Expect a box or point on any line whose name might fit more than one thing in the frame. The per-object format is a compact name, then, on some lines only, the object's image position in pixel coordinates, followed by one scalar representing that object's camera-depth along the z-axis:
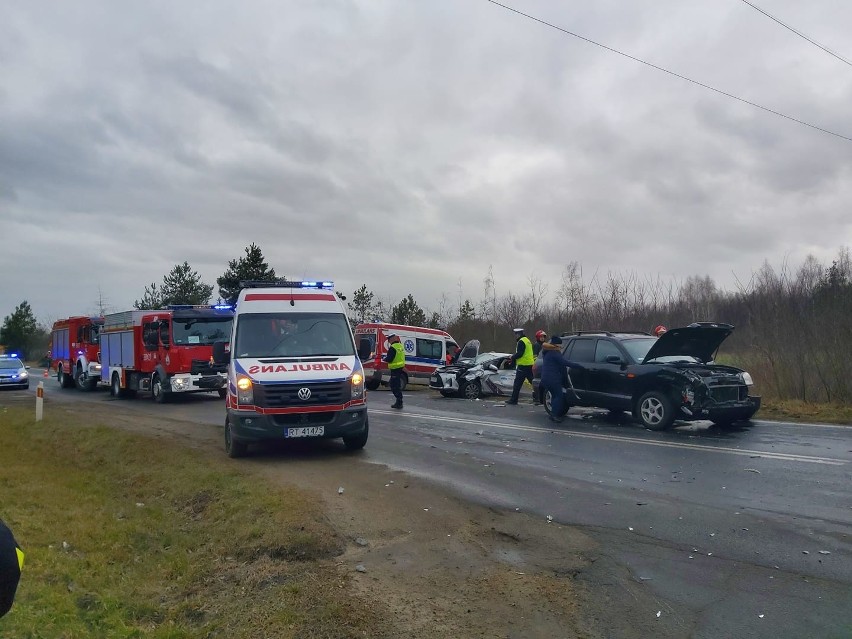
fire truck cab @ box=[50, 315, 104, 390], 30.36
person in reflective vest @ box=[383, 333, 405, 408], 18.00
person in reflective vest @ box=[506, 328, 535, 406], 17.97
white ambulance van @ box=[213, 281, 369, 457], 10.24
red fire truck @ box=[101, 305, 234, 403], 21.62
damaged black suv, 12.61
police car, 33.27
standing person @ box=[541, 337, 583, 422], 14.84
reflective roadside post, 17.58
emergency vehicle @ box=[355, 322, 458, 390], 27.69
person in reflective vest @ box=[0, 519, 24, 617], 2.27
